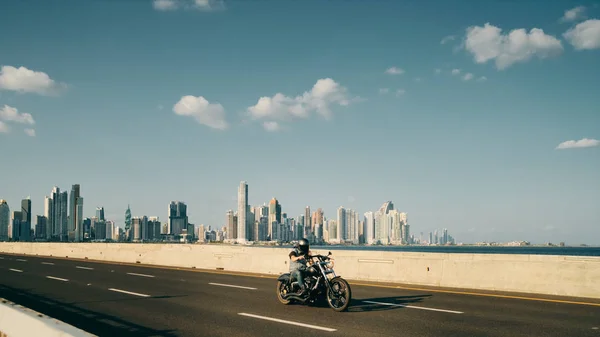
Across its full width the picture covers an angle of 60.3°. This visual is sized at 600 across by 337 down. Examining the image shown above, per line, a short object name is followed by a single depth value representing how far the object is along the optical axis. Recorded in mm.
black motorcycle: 12036
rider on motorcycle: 12922
